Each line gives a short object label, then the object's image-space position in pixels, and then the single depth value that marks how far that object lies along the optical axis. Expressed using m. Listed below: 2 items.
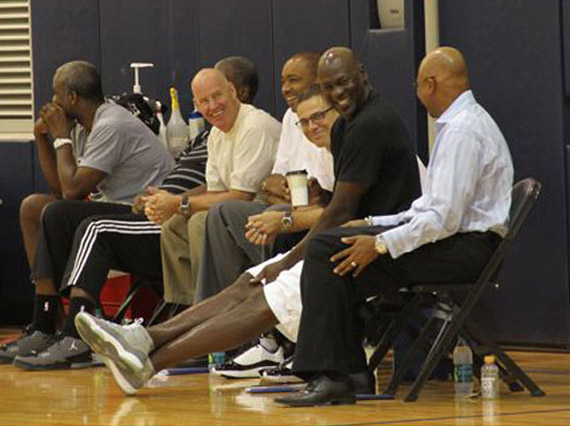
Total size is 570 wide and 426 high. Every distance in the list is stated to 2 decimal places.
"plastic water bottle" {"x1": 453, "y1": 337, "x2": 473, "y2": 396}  12.48
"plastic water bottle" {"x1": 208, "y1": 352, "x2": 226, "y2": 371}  14.85
